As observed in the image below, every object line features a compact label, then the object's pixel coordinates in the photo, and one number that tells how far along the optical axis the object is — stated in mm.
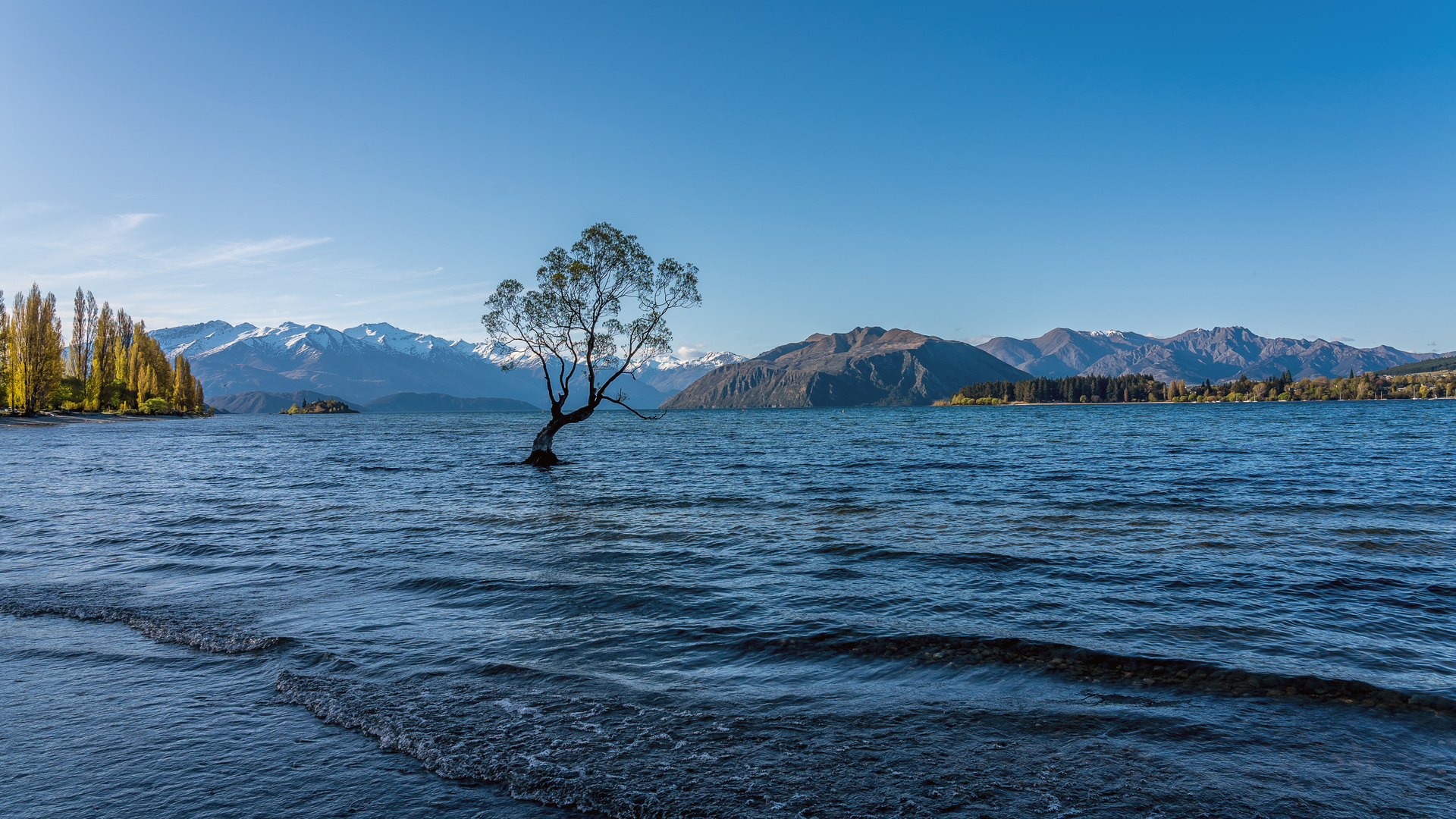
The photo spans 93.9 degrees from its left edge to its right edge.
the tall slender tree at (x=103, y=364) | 147375
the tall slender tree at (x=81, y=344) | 161125
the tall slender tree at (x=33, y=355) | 115875
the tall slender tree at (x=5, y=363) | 112919
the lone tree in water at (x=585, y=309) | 51844
